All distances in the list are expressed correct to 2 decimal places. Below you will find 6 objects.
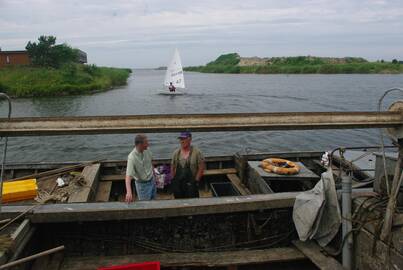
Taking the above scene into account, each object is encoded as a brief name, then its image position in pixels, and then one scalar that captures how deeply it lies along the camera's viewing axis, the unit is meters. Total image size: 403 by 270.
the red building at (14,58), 66.12
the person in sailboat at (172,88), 49.53
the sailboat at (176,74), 49.19
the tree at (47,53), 64.75
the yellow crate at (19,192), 6.27
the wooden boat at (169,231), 4.54
